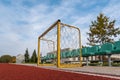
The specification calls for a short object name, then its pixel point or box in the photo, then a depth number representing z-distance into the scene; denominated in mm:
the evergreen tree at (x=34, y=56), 22274
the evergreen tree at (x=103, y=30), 10130
